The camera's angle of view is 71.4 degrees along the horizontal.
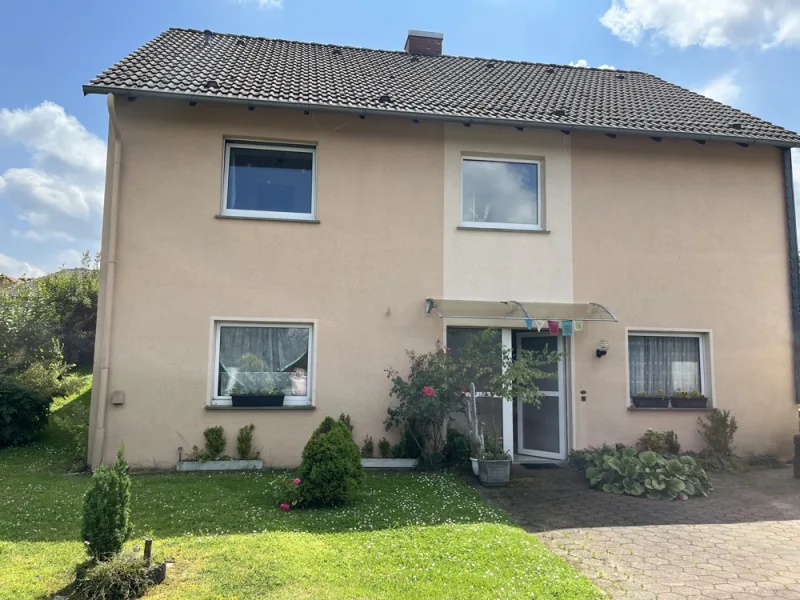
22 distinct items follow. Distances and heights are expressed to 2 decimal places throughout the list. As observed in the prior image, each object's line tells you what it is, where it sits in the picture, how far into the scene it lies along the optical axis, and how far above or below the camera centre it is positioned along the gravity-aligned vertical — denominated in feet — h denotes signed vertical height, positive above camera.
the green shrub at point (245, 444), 28.14 -4.52
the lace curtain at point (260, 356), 29.58 -0.05
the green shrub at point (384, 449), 29.19 -4.86
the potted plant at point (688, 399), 32.07 -2.23
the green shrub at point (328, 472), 21.16 -4.44
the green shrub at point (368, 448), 29.22 -4.82
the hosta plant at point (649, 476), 25.29 -5.43
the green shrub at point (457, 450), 28.73 -4.80
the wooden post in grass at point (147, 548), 14.69 -5.13
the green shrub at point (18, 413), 31.45 -3.55
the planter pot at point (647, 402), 32.01 -2.42
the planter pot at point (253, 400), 28.71 -2.35
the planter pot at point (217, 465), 27.45 -5.48
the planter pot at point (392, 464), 28.81 -5.55
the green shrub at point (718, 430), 31.04 -3.91
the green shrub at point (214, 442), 27.91 -4.41
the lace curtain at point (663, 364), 32.68 -0.23
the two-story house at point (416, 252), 28.78 +5.87
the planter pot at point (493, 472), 25.99 -5.34
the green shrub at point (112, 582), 13.34 -5.55
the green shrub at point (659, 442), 30.73 -4.57
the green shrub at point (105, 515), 14.19 -4.15
